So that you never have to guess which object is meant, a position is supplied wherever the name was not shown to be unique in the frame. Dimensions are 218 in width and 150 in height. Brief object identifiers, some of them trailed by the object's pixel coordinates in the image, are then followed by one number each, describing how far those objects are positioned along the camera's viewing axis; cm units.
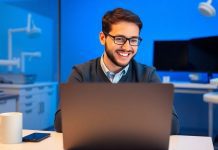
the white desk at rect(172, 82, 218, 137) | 352
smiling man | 132
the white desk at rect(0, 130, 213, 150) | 110
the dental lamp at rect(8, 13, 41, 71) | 427
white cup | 112
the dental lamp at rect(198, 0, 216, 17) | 361
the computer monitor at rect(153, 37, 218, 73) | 376
